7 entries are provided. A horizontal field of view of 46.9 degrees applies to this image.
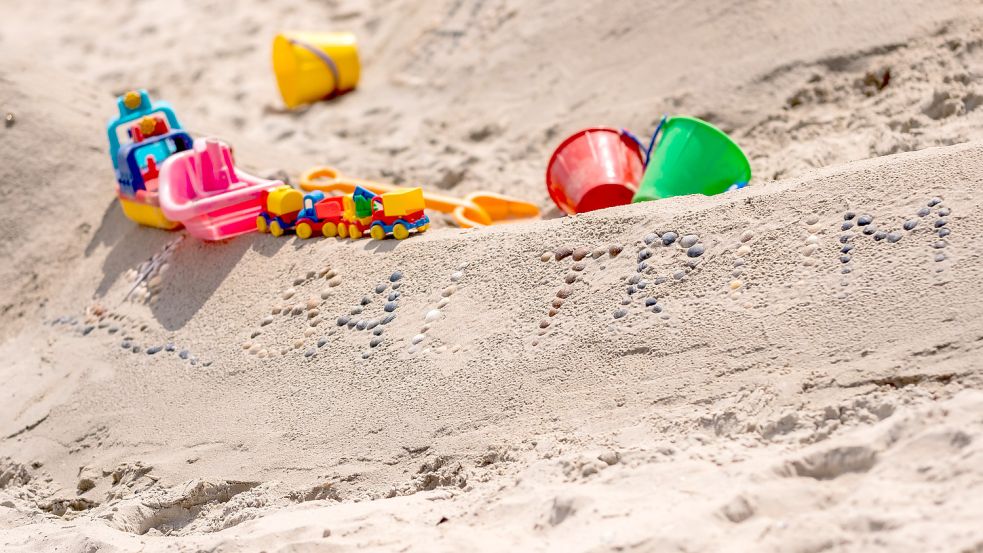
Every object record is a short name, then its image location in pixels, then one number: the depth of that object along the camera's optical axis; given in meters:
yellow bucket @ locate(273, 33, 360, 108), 6.91
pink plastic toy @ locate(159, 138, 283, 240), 4.22
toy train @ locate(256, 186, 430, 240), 3.90
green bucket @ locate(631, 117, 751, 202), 4.04
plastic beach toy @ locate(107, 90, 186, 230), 4.55
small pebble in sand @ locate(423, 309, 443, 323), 3.51
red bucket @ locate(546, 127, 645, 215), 4.32
